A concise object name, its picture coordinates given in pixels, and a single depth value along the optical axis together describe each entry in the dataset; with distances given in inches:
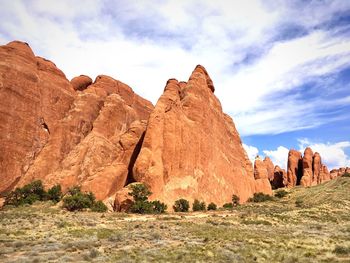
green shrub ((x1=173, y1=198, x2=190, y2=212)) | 2063.2
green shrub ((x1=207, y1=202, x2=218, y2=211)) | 2208.4
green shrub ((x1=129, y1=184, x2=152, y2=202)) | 1939.0
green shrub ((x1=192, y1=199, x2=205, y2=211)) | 2110.6
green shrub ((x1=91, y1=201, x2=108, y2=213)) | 1921.6
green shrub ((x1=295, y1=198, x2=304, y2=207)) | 2505.5
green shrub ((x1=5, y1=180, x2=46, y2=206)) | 2069.5
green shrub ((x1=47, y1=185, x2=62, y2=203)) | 2160.4
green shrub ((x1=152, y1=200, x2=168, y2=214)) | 1940.8
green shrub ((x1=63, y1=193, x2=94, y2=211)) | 1926.7
